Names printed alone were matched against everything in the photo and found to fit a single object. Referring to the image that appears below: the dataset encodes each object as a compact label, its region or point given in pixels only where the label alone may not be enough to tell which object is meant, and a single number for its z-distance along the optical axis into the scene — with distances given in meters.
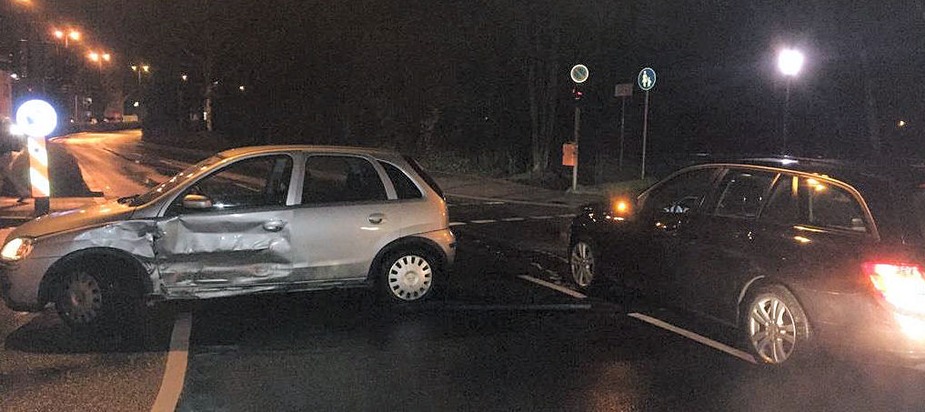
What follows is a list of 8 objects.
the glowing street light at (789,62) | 15.65
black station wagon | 5.11
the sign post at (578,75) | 20.28
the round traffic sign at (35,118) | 13.11
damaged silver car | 6.59
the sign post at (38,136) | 13.12
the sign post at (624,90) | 21.45
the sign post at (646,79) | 21.28
